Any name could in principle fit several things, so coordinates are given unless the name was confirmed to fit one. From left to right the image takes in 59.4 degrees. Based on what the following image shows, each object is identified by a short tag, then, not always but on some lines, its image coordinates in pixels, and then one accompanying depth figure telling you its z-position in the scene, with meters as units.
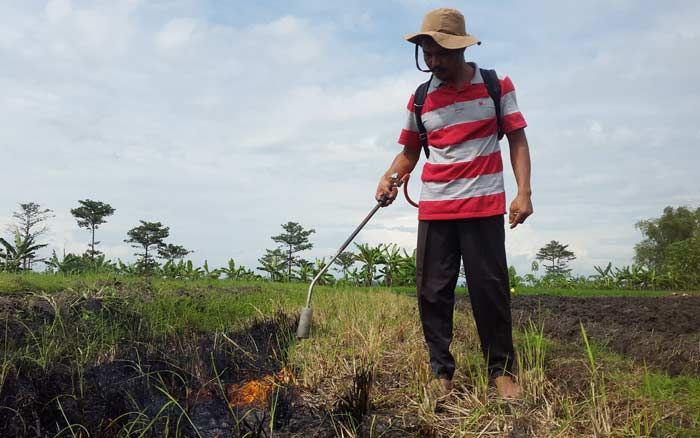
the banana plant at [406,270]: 10.75
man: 2.85
